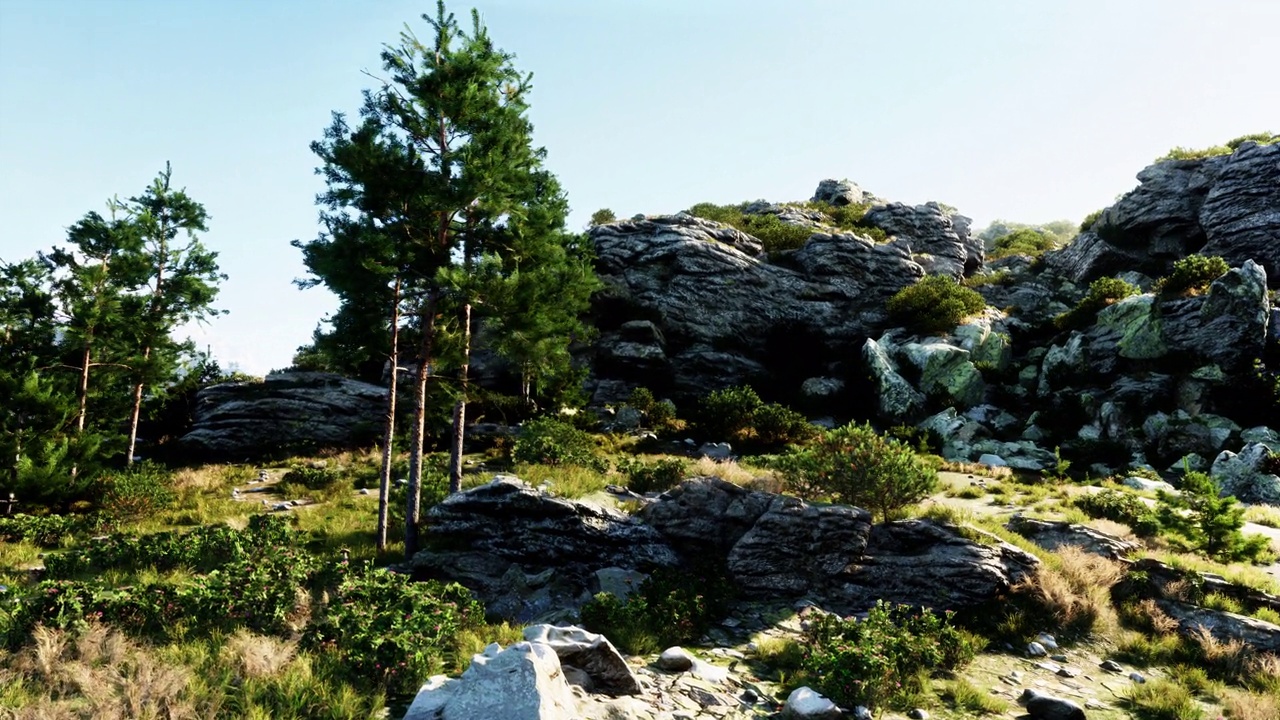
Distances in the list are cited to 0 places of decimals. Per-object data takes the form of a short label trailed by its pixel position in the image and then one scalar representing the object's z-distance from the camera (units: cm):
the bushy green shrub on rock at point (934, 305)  3566
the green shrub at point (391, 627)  739
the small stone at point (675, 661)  877
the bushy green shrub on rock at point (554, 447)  2158
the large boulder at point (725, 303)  3450
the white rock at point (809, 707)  748
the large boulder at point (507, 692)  573
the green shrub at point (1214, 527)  1409
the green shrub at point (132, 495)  1814
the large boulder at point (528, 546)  1253
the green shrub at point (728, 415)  2744
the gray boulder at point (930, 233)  4734
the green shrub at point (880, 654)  810
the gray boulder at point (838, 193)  6053
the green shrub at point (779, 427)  2675
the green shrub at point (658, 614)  973
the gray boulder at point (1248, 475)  2089
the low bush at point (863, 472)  1372
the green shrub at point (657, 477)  1825
